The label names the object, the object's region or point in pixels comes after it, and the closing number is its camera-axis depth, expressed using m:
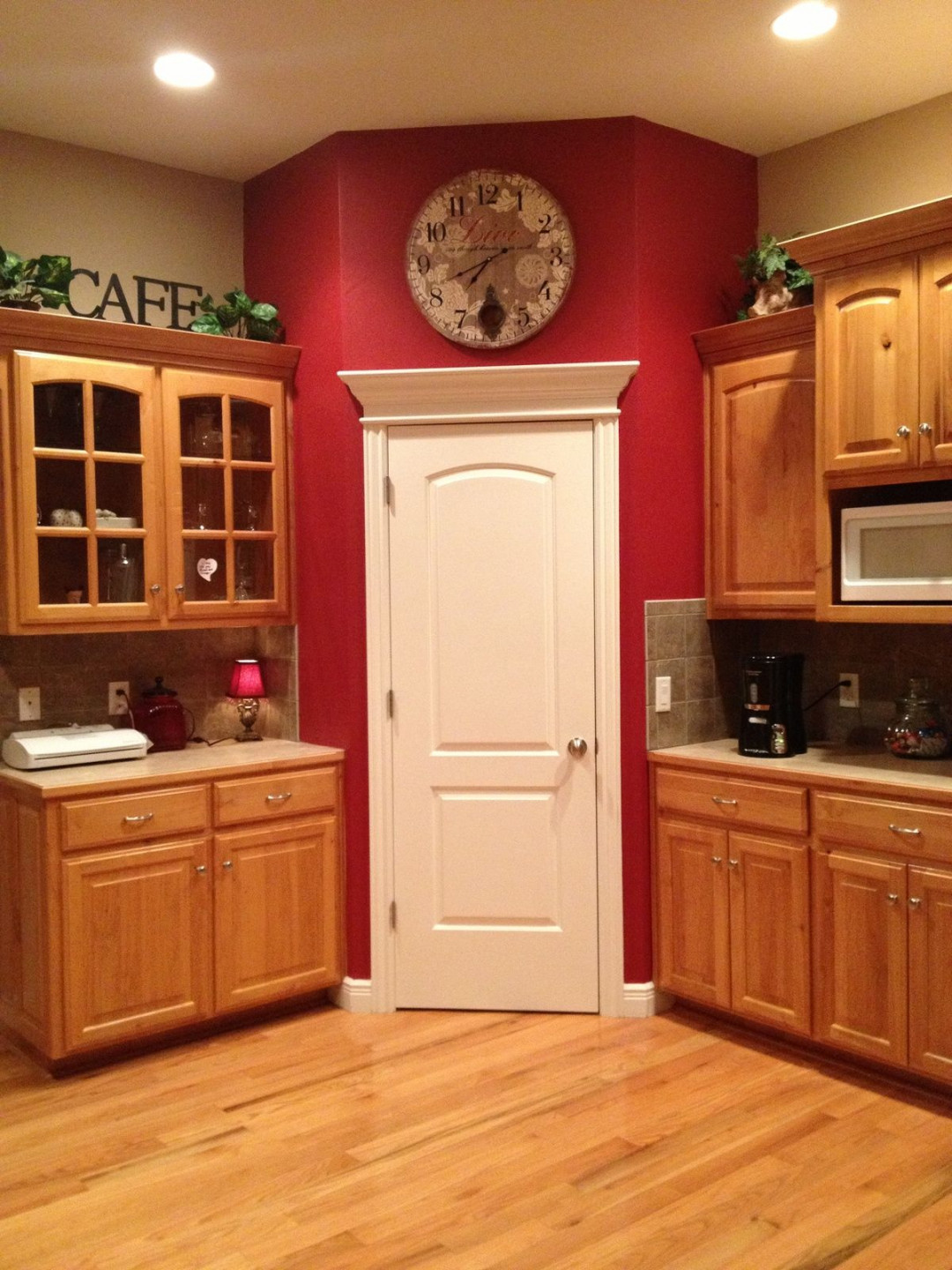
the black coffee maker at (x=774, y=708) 3.51
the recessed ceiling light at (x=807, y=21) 2.96
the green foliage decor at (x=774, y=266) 3.59
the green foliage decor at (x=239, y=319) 3.83
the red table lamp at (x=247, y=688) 4.01
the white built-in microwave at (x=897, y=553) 3.09
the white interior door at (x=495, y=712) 3.69
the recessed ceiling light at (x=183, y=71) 3.22
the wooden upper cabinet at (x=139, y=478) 3.41
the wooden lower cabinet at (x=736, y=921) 3.31
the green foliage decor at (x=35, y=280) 3.39
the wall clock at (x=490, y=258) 3.66
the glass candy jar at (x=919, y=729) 3.33
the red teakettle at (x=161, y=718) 3.86
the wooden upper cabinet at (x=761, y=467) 3.54
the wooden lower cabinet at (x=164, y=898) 3.27
